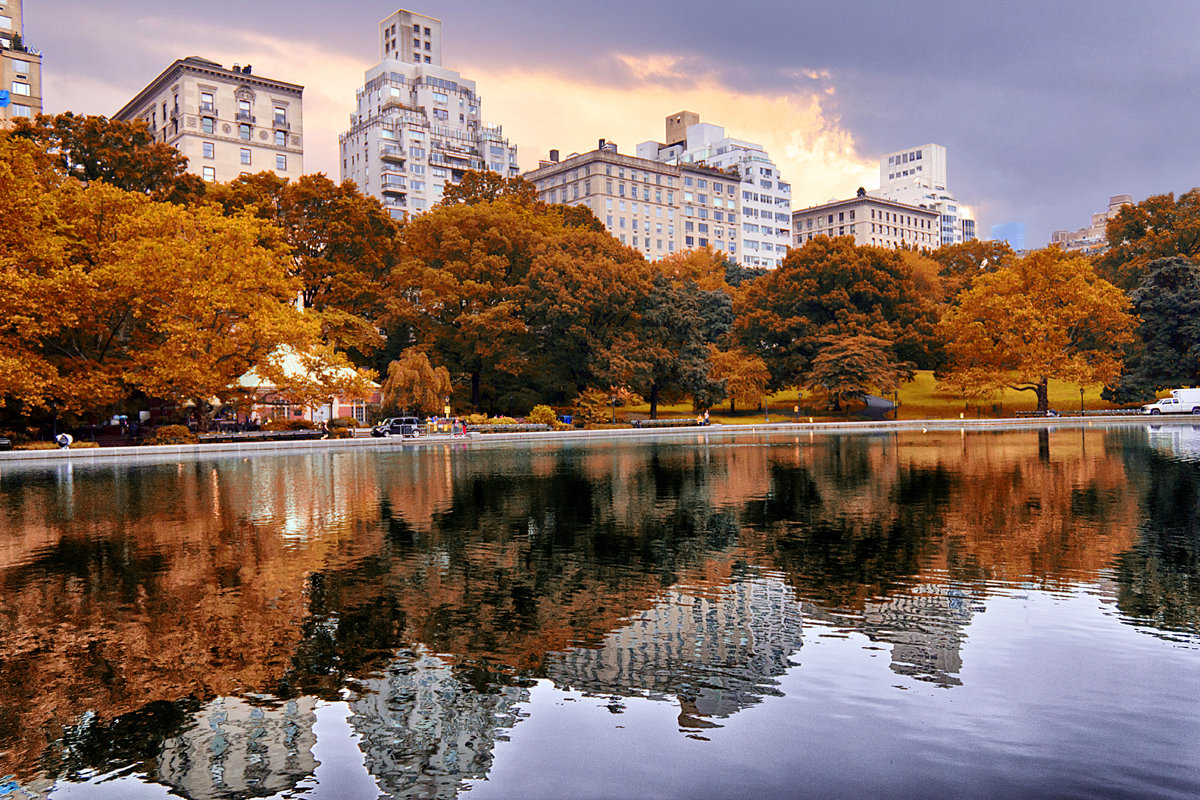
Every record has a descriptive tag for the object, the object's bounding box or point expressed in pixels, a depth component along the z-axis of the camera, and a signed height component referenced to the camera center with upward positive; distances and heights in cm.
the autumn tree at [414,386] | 5603 +84
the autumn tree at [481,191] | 8556 +2101
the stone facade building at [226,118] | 10631 +3659
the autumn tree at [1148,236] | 8579 +1517
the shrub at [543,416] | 6059 -145
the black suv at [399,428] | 5412 -183
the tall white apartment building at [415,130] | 14150 +4683
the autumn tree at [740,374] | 7469 +151
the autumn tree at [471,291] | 6500 +824
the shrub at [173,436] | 4791 -180
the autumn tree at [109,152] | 5947 +1799
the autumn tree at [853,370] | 7075 +154
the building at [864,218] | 19375 +3899
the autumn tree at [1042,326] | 7181 +505
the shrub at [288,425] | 5416 -152
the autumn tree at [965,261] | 10306 +1610
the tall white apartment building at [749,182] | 17200 +4273
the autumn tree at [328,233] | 6775 +1352
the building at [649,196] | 14800 +3593
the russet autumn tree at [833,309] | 7725 +738
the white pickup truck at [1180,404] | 6831 -179
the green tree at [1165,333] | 7294 +425
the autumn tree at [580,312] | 6438 +635
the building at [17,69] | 9000 +3598
